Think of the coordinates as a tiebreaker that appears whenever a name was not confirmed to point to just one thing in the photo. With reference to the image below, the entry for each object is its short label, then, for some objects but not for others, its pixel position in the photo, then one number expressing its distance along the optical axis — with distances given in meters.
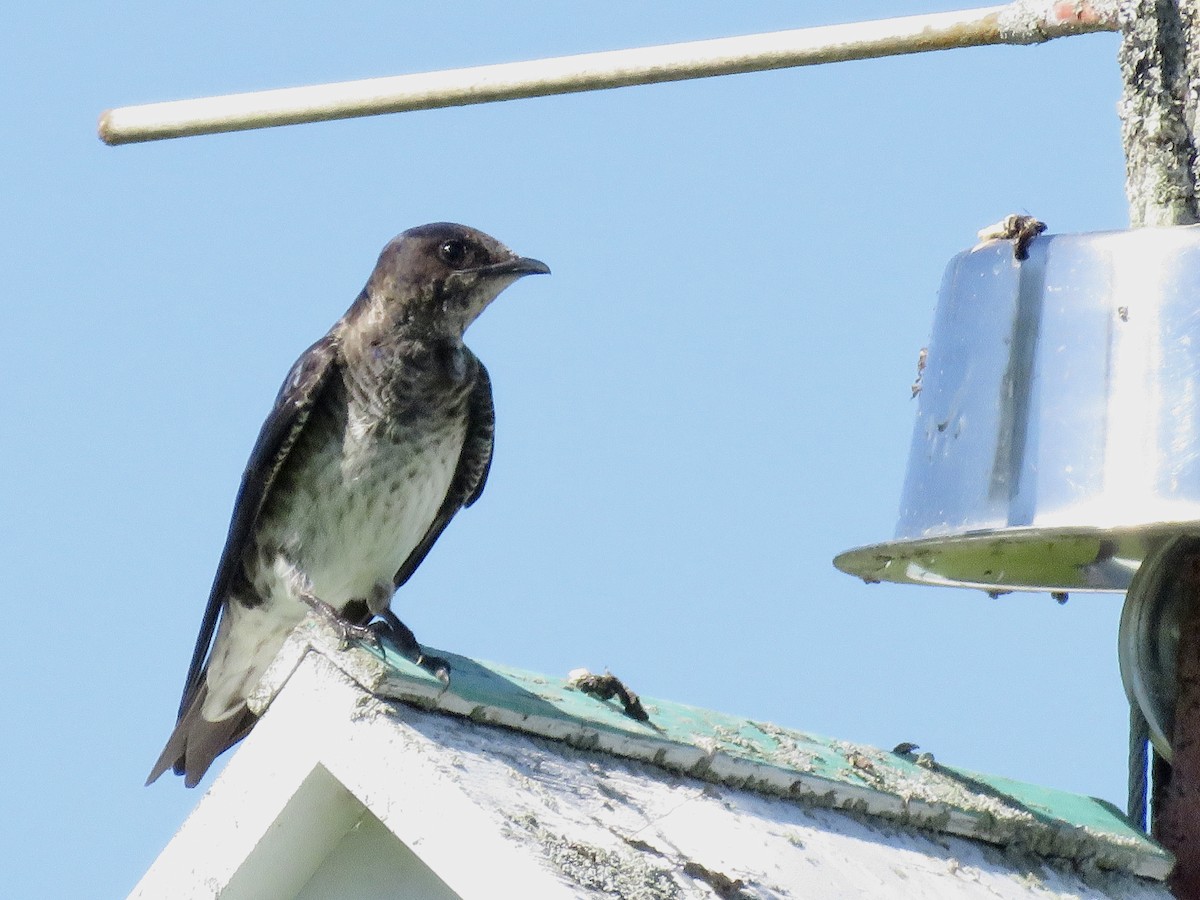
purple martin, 8.75
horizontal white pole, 5.05
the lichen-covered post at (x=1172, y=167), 5.37
